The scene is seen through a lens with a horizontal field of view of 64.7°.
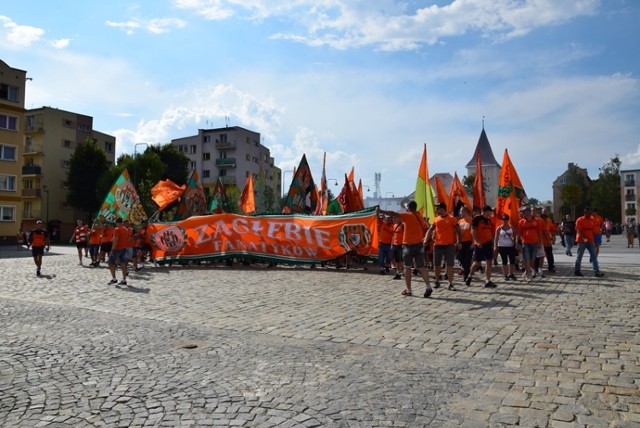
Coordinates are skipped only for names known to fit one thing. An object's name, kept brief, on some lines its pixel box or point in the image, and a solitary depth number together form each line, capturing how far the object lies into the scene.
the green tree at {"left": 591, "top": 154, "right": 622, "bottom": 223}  82.06
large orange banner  15.91
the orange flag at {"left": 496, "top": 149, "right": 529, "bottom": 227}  15.41
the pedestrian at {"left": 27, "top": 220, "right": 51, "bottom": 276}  15.74
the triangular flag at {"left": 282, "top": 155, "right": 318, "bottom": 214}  20.91
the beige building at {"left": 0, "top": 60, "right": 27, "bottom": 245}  41.41
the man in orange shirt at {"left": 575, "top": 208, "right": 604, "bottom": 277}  13.12
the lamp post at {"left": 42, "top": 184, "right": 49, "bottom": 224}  60.81
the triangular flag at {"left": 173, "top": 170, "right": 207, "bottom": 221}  20.98
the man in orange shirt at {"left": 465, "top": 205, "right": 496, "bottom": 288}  11.49
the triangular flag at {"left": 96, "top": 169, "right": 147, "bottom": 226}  19.92
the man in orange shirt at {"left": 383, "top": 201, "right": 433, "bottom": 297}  10.12
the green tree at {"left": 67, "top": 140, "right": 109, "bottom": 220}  56.75
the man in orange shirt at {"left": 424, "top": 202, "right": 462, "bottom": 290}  10.79
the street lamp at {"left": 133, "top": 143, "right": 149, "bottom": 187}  50.93
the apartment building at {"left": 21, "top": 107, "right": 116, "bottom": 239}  61.72
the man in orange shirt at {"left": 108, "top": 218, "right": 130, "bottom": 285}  13.26
